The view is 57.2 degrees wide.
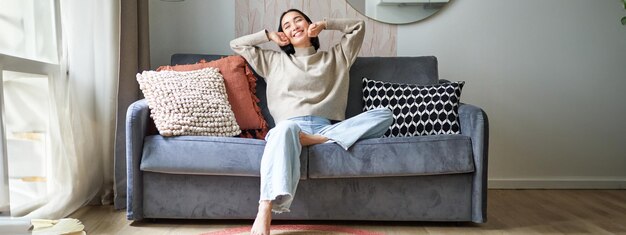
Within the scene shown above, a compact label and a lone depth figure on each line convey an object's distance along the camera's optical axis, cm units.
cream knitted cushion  239
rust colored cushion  274
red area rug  227
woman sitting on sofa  252
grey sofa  230
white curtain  247
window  213
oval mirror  330
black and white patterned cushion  259
